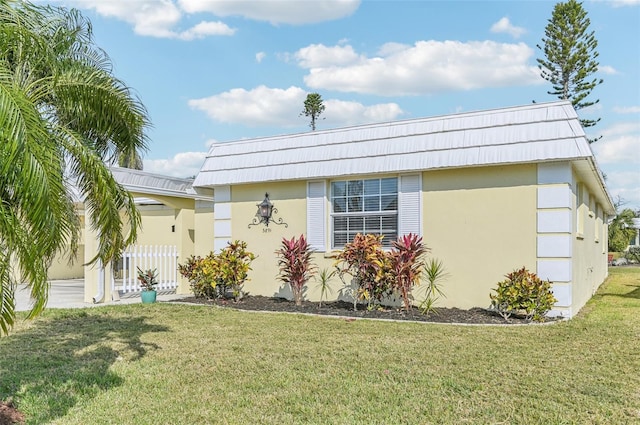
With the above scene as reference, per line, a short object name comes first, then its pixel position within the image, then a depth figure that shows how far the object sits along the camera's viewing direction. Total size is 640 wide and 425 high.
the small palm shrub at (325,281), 10.44
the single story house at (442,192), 8.56
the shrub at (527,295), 8.17
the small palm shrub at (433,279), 9.37
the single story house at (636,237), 34.33
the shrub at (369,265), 9.05
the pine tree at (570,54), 24.06
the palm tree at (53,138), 3.39
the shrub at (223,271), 10.63
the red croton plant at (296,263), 10.22
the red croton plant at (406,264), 8.94
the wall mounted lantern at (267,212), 11.31
